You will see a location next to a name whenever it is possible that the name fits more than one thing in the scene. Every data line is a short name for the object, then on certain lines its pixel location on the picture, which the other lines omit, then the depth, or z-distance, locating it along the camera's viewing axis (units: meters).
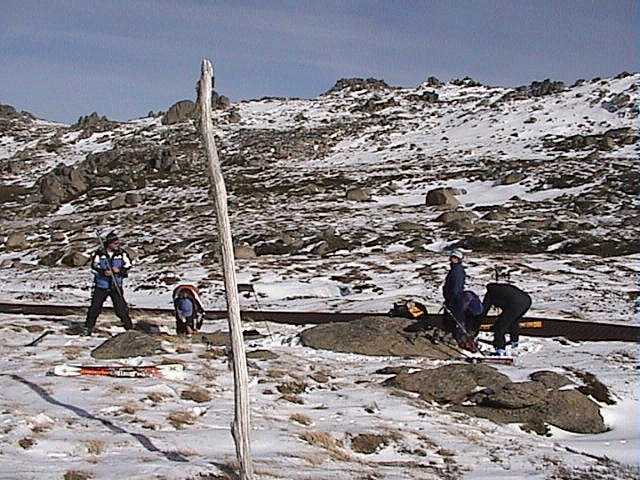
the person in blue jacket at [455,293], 14.12
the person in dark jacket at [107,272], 14.03
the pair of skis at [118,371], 10.77
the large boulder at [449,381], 10.50
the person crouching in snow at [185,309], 14.77
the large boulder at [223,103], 101.40
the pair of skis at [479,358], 12.53
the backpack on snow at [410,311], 15.17
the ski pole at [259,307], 15.45
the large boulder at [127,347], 12.42
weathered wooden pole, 6.25
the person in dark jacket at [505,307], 13.20
